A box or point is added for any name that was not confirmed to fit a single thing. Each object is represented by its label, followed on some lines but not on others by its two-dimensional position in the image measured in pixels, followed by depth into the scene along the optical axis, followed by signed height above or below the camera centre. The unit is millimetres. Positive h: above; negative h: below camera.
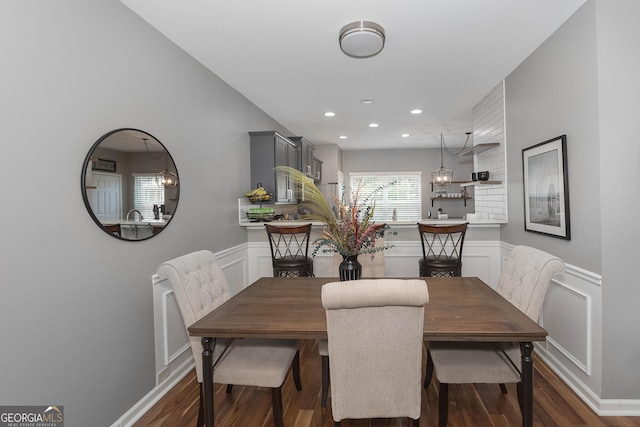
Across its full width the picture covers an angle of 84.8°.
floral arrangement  2152 -97
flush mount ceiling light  2393 +1215
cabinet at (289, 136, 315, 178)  5488 +960
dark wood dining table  1545 -526
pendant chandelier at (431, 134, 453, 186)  6736 +656
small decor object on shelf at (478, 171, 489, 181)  3987 +386
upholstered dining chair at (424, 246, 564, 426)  1742 -764
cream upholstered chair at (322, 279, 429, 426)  1352 -549
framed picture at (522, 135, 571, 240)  2480 +157
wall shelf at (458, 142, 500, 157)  3851 +725
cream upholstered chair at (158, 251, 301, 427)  1783 -749
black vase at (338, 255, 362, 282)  2199 -356
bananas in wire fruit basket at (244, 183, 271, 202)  4055 +220
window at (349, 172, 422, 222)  8352 +442
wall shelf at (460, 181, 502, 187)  3858 +304
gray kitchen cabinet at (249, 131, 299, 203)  4191 +671
